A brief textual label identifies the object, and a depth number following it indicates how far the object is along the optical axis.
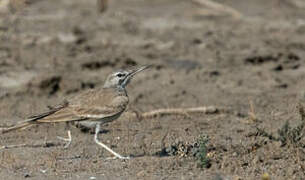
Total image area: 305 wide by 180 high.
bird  15.65
